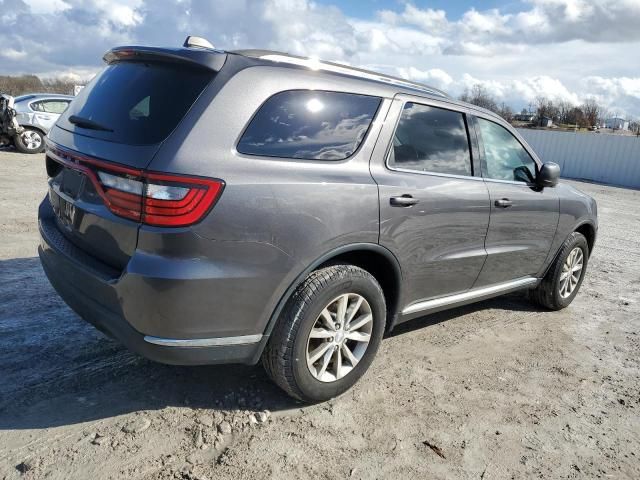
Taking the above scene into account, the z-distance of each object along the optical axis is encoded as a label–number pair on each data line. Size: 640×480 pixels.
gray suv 2.46
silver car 13.70
